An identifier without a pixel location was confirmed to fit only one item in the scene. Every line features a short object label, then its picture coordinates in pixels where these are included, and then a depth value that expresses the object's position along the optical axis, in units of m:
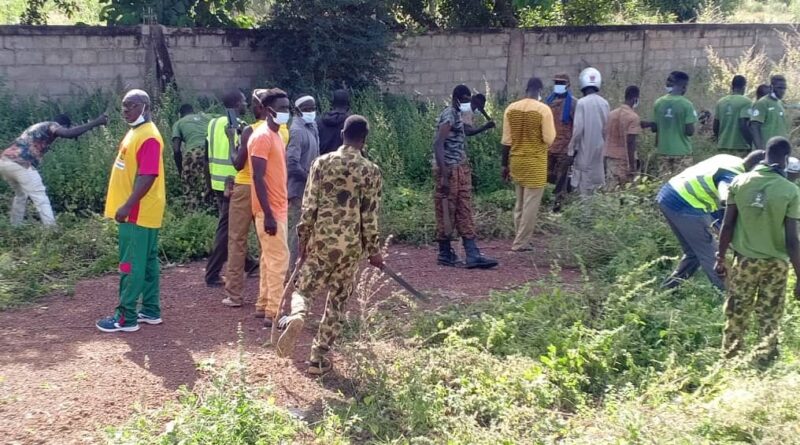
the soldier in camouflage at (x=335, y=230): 5.55
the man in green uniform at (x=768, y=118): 10.55
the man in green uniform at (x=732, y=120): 10.80
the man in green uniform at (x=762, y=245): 5.51
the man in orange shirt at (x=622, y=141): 9.98
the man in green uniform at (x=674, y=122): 10.14
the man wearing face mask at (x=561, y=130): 10.29
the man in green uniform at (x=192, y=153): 9.00
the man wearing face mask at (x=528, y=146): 8.71
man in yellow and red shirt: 6.22
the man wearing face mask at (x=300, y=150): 7.39
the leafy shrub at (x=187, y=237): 8.69
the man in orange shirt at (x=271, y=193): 6.39
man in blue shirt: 6.55
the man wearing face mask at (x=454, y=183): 8.19
